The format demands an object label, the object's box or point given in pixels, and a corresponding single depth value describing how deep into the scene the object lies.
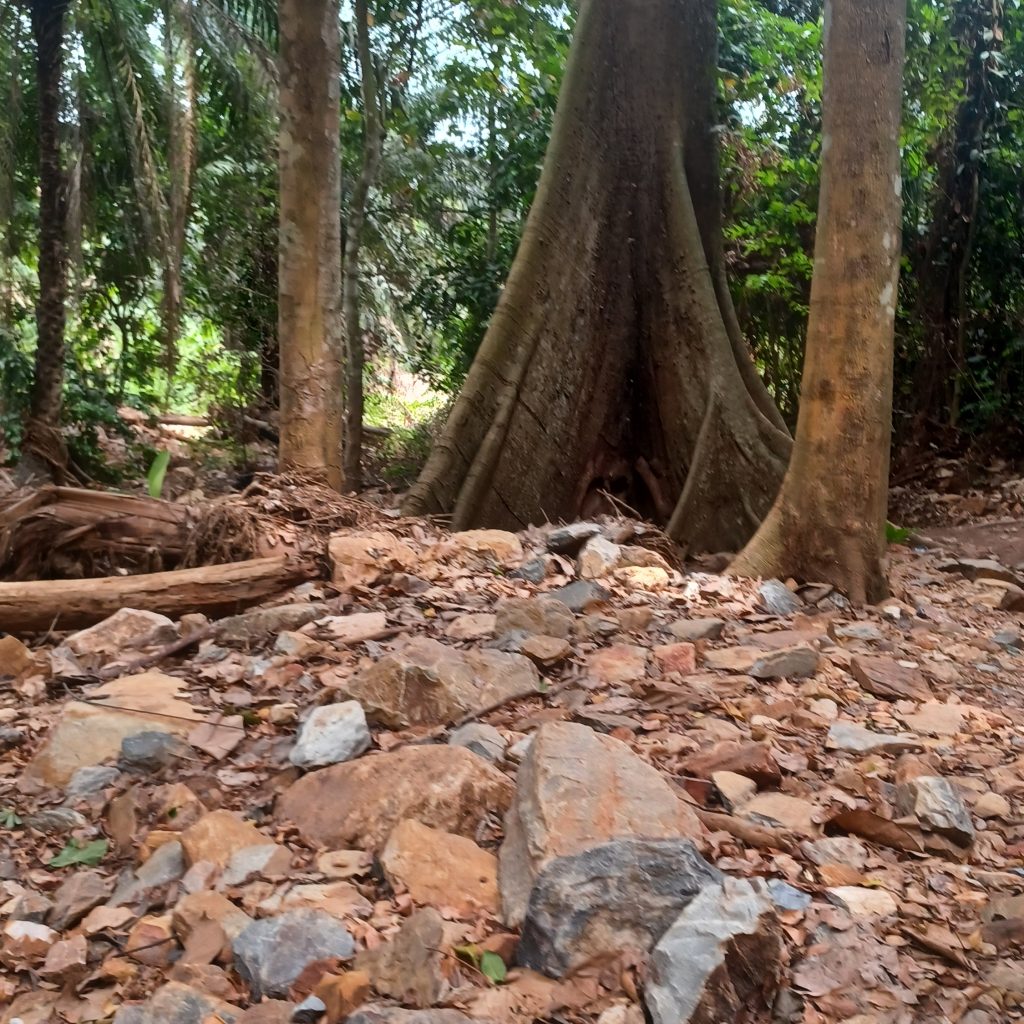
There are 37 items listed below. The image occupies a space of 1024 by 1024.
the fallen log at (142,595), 3.76
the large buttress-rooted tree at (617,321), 5.66
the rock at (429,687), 2.90
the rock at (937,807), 2.34
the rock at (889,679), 3.25
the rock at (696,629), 3.65
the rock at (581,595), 3.91
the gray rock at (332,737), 2.70
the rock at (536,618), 3.60
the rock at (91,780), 2.68
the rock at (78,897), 2.14
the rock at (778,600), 4.04
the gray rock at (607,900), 1.84
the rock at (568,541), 4.57
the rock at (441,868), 2.07
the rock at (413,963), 1.78
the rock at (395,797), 2.32
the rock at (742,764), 2.57
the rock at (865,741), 2.80
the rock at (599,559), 4.29
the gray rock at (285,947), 1.84
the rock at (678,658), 3.35
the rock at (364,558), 4.13
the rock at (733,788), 2.46
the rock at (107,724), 2.79
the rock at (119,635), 3.57
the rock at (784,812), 2.37
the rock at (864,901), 2.03
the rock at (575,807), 2.07
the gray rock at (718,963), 1.68
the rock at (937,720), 2.98
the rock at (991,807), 2.48
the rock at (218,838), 2.26
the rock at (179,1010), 1.75
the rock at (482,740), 2.64
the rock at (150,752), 2.78
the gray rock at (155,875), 2.20
